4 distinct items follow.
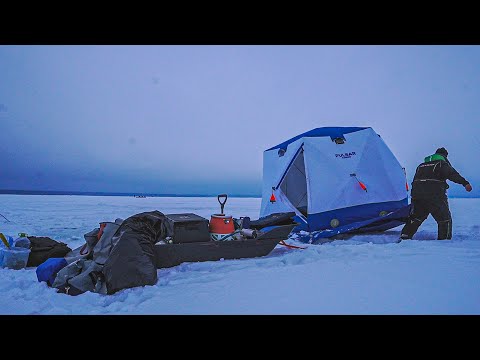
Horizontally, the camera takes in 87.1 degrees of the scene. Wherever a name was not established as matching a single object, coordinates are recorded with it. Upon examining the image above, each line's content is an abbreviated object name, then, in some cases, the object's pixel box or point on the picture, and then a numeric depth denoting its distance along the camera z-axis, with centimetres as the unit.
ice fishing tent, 541
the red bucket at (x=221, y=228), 356
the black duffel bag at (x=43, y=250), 341
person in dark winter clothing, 487
